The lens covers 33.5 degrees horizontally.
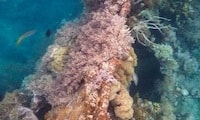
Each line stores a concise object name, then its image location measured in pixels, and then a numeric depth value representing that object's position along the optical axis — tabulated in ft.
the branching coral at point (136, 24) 18.81
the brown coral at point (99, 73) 15.96
